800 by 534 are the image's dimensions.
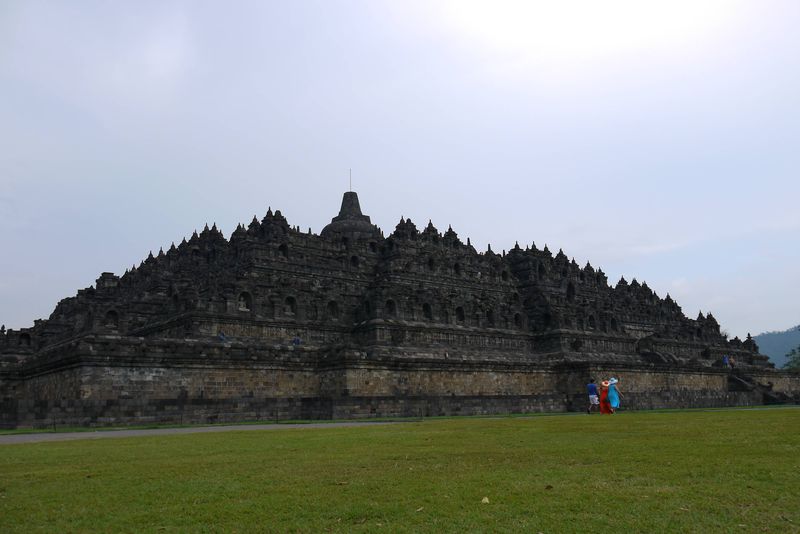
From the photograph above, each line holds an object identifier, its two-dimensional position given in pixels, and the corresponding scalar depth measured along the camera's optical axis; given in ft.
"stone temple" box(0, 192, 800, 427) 120.98
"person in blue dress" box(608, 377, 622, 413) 119.63
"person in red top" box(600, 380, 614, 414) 117.19
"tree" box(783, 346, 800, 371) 403.81
